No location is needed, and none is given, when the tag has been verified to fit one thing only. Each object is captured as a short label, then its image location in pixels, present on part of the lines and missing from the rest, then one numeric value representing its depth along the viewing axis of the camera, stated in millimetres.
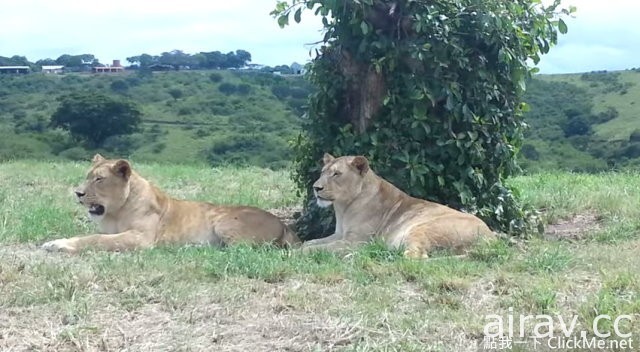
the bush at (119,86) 46125
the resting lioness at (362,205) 7766
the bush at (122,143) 33719
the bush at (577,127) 31234
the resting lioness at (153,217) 7785
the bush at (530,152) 26562
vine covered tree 8352
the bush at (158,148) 32784
